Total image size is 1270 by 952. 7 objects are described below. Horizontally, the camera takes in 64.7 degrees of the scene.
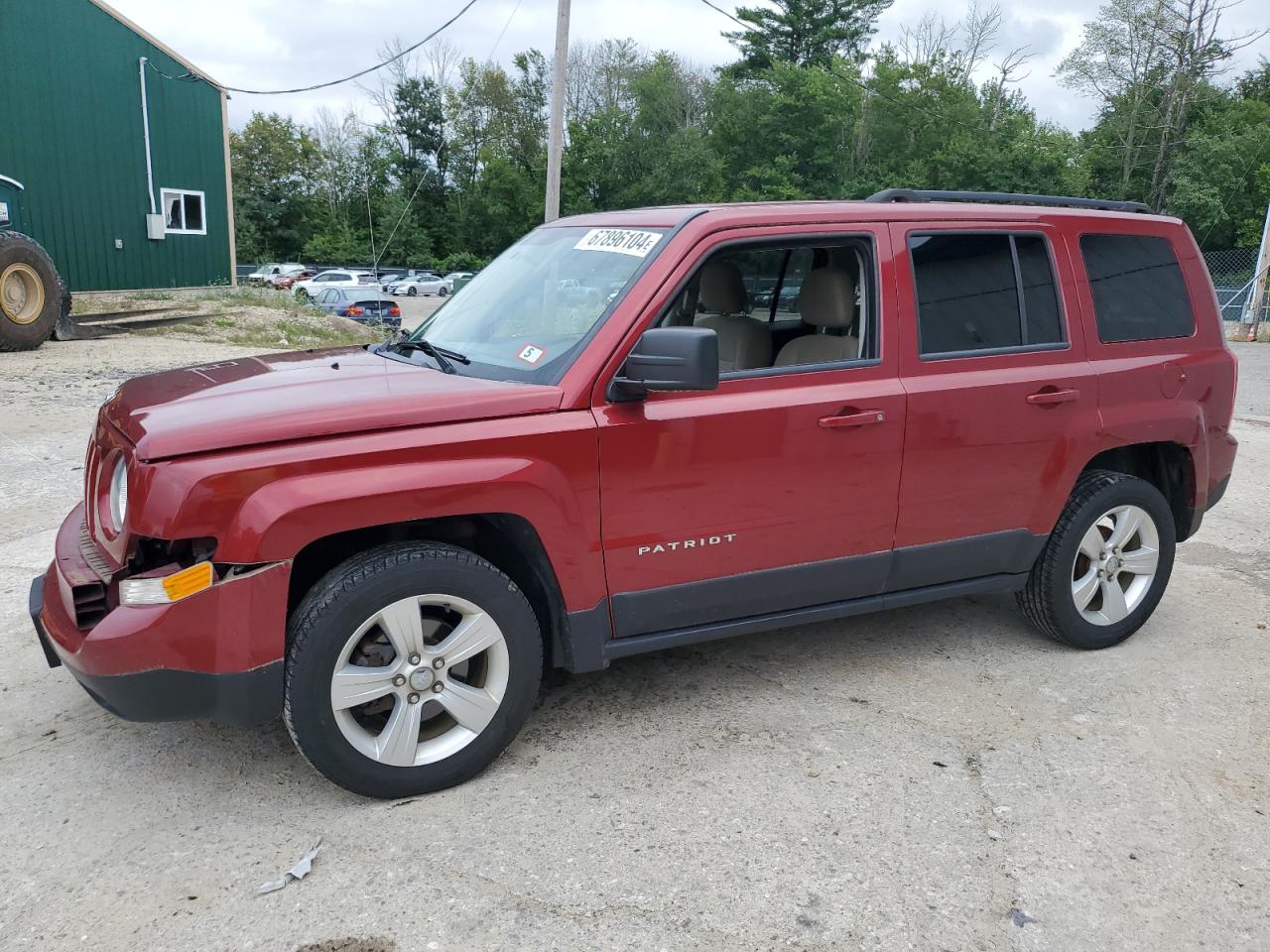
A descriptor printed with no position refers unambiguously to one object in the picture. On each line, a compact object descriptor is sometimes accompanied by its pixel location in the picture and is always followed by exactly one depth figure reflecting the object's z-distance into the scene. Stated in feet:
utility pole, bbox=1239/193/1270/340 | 71.87
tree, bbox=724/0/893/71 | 179.22
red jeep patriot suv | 9.43
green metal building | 67.51
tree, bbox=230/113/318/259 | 187.11
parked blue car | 78.89
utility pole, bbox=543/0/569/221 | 53.06
